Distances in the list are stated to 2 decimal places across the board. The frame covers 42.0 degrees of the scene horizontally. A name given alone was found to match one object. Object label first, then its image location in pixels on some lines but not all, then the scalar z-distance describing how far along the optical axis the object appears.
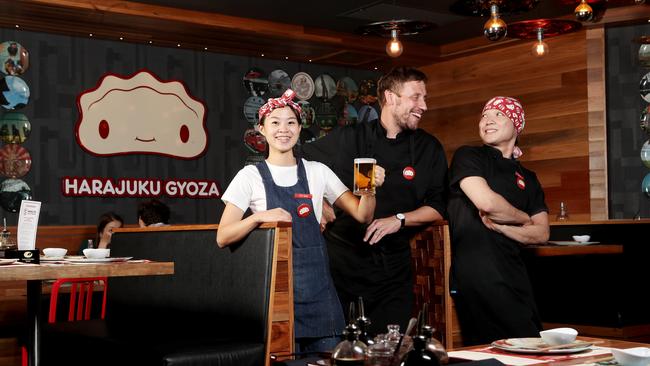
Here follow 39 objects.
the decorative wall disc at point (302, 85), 10.01
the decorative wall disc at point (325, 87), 10.18
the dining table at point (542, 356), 2.12
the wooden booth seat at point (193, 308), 3.55
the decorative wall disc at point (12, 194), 8.10
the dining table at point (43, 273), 3.13
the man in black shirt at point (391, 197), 3.96
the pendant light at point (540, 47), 7.09
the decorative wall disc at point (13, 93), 8.16
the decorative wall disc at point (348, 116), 10.32
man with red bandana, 3.51
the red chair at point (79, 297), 5.23
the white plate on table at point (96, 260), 3.52
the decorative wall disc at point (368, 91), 10.52
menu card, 3.52
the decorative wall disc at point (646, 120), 8.60
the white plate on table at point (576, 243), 5.56
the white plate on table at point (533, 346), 2.22
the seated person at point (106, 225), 7.65
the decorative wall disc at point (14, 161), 8.13
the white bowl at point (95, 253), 3.69
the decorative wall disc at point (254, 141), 9.61
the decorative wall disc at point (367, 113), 10.48
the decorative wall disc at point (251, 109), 9.63
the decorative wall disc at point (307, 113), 10.06
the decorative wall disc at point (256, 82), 9.66
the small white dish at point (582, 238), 5.97
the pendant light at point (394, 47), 7.01
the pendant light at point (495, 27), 5.78
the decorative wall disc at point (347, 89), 10.35
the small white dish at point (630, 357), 1.97
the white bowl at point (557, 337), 2.29
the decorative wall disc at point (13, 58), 8.16
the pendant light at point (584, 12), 5.63
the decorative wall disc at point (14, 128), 8.14
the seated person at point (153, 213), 7.02
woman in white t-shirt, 3.51
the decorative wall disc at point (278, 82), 9.82
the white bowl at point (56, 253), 3.96
